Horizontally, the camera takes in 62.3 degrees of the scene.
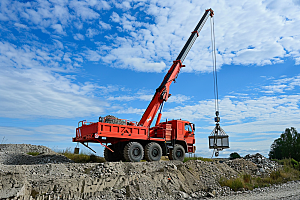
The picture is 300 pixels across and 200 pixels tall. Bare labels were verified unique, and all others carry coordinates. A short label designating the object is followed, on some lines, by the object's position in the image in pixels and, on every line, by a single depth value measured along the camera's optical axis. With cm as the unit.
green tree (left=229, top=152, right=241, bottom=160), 2426
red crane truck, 1470
